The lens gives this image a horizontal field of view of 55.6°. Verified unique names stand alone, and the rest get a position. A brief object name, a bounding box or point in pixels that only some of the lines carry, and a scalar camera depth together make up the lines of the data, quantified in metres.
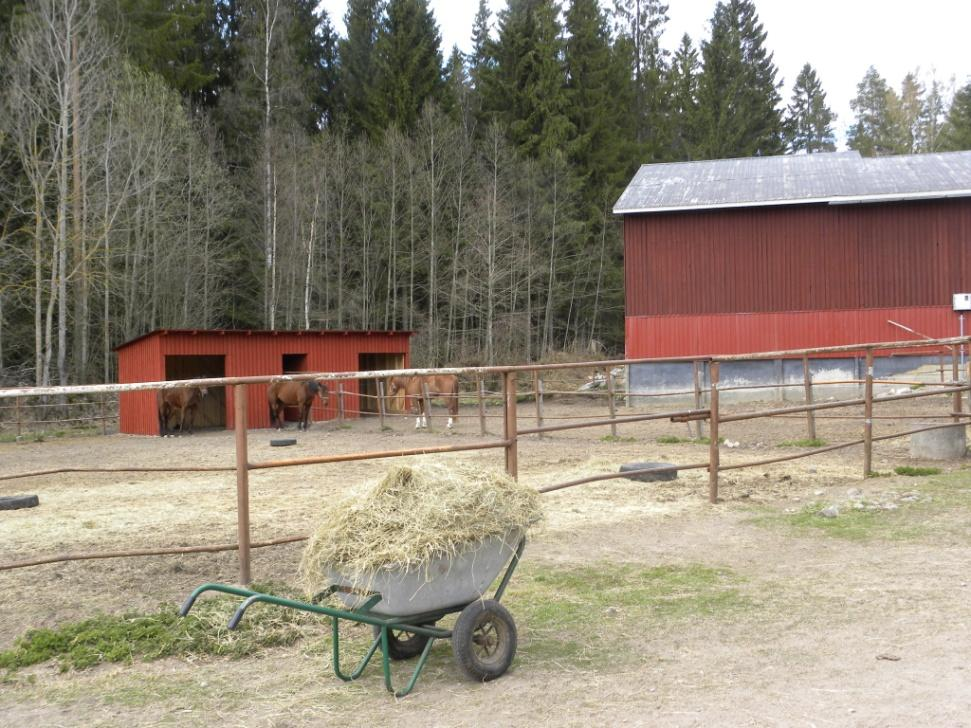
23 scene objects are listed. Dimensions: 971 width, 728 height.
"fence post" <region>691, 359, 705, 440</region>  12.72
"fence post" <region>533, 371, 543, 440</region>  13.76
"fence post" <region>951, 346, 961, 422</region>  9.26
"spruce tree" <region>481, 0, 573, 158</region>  38.25
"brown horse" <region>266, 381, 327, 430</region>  19.23
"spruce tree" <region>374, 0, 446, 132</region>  38.56
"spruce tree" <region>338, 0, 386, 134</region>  39.88
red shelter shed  19.08
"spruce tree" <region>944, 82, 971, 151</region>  45.56
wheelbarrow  3.60
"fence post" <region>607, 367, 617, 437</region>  13.95
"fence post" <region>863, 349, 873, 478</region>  8.41
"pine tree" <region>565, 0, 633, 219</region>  38.88
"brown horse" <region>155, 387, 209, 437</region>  18.73
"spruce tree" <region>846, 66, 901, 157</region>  55.22
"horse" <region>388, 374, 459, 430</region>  18.02
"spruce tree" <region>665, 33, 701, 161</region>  43.19
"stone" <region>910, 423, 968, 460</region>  9.41
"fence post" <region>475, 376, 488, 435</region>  15.40
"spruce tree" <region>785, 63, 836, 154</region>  56.03
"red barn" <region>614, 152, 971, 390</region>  21.80
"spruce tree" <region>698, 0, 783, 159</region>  42.19
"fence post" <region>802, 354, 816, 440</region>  11.20
